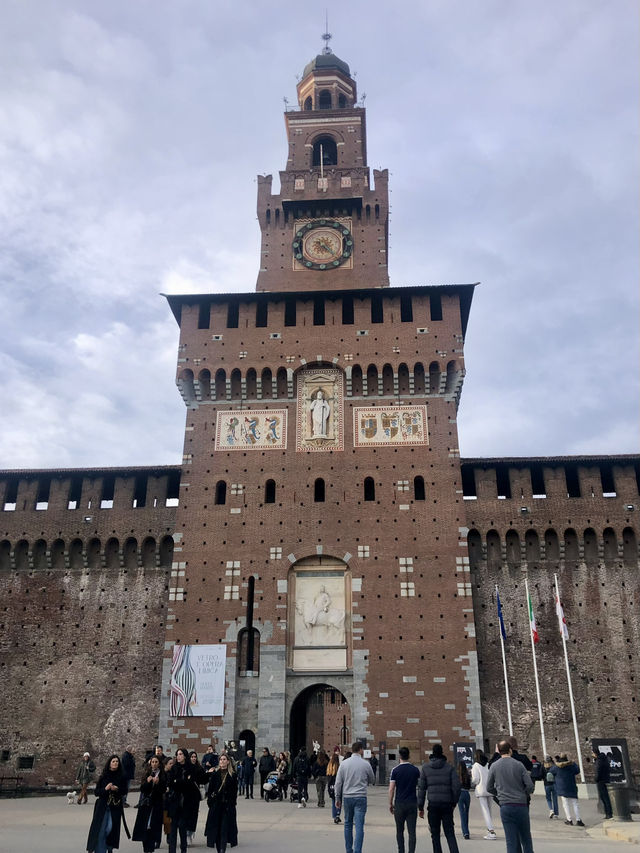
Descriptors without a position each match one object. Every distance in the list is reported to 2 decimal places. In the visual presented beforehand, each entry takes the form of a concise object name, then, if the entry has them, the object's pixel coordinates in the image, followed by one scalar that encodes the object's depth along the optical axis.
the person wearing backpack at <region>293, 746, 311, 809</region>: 19.41
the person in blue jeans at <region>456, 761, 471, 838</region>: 13.73
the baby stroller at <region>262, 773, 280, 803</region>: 21.07
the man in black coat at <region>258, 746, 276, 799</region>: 21.58
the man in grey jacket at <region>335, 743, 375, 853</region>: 10.90
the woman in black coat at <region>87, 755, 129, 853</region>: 10.62
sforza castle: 28.09
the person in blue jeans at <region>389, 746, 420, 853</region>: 10.87
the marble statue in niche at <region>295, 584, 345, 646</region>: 28.85
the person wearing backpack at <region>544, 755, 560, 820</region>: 17.23
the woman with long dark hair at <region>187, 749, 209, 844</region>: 11.82
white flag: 26.44
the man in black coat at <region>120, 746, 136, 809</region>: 18.27
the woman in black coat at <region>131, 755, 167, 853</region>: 11.70
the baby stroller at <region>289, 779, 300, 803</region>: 20.31
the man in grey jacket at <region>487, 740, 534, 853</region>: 9.39
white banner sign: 27.70
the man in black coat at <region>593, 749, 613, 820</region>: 17.33
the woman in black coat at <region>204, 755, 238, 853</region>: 11.55
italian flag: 26.77
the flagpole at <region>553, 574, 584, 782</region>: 26.44
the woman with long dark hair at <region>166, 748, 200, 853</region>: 11.70
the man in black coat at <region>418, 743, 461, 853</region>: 10.38
